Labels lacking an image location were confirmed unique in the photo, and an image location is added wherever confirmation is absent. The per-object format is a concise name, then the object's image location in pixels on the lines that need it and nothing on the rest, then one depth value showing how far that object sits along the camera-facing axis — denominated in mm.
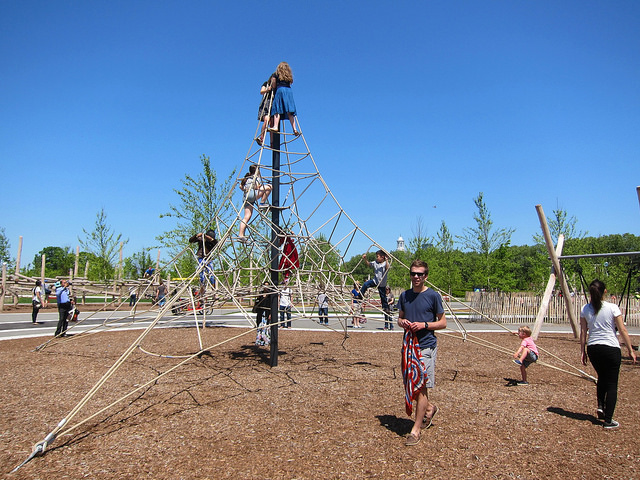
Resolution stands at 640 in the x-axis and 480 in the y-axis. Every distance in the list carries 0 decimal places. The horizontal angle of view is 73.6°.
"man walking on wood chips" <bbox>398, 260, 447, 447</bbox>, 3848
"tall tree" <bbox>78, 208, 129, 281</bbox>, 22422
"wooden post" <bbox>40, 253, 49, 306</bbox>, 19850
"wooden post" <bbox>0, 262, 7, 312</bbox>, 18266
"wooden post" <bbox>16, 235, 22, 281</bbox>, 20956
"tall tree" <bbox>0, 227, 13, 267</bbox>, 30900
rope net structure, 6578
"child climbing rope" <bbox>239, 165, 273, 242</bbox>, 6988
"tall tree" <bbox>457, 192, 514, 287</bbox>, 21925
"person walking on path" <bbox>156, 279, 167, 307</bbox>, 16570
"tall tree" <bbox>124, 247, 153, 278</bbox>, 29594
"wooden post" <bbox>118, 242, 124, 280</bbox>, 22922
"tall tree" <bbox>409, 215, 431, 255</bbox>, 25270
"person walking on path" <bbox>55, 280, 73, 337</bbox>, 9438
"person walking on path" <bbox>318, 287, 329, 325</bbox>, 6736
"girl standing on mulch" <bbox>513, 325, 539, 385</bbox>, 6086
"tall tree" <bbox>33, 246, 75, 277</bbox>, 34238
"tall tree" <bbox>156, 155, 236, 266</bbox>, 14977
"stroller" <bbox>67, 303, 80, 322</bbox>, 11742
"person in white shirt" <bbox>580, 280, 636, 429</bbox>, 4348
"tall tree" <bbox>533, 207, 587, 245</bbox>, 20016
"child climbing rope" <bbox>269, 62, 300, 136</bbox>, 7270
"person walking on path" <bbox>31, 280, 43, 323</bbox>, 13211
